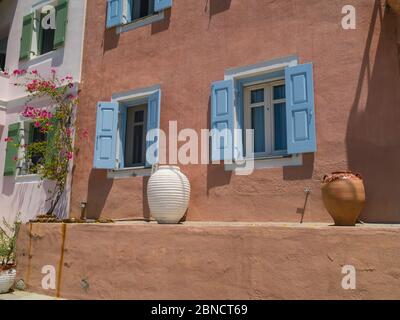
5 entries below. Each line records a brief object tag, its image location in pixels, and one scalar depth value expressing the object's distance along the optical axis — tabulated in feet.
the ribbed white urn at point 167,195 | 17.57
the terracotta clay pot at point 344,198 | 13.50
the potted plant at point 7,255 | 19.24
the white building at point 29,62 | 26.27
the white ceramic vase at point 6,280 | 19.13
